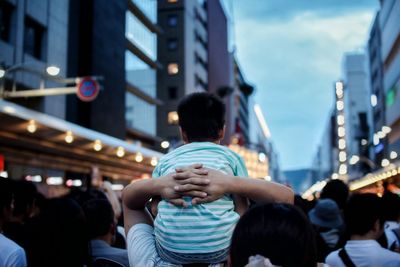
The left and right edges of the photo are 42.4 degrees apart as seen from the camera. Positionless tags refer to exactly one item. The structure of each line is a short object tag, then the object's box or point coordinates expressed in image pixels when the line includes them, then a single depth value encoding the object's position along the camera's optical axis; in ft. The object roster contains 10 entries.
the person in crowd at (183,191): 7.70
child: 7.65
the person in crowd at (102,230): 13.17
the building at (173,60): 187.83
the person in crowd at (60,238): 11.82
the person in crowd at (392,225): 16.19
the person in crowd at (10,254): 10.91
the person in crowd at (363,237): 12.27
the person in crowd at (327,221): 18.22
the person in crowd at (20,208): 13.43
